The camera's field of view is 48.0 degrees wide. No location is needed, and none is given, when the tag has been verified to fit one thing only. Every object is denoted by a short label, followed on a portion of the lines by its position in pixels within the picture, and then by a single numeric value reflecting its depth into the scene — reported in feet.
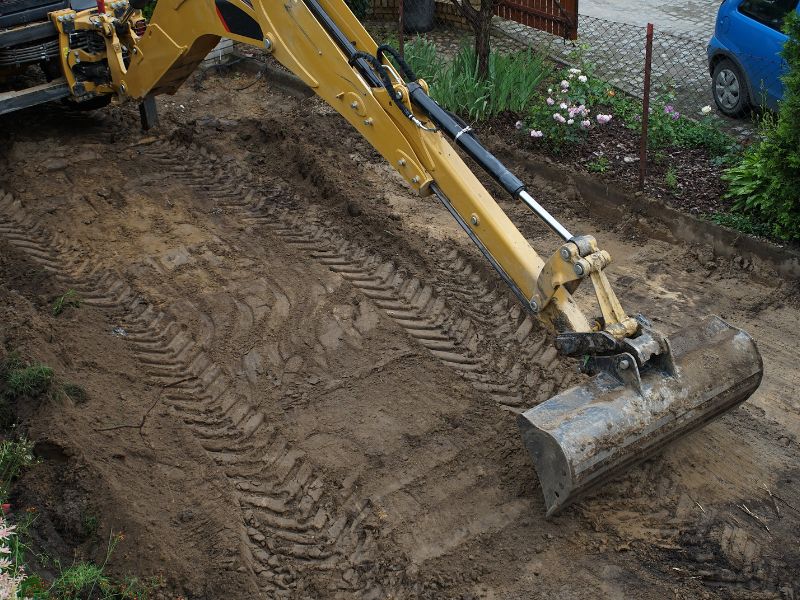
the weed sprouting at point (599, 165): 28.73
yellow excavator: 16.08
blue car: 30.89
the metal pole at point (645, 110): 26.64
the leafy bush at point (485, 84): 32.19
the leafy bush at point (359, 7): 42.92
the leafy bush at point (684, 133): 29.76
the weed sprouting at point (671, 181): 27.43
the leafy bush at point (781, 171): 24.35
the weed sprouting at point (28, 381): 18.47
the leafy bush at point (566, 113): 30.07
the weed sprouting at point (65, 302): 22.24
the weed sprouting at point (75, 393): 18.99
